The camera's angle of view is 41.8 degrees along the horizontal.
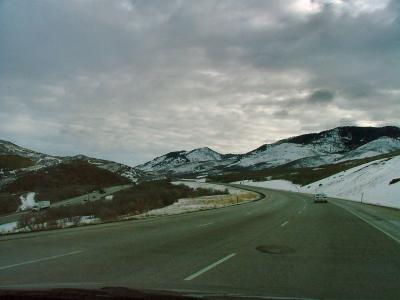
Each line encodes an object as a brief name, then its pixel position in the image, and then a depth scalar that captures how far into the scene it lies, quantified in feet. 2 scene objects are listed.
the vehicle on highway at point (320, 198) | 162.81
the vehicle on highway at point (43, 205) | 276.00
